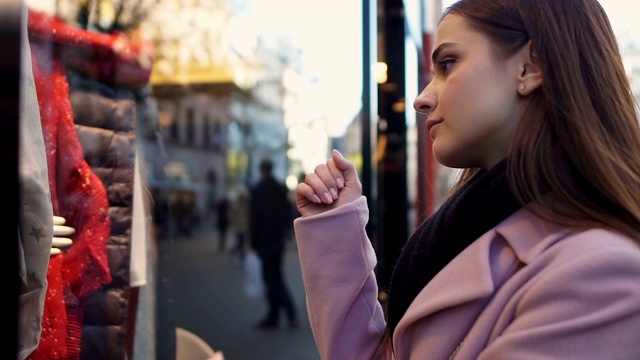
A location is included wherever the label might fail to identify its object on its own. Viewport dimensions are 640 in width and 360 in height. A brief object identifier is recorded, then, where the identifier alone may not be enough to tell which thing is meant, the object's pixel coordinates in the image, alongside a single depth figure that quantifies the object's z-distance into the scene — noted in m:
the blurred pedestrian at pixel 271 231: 6.18
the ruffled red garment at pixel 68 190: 1.60
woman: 0.90
